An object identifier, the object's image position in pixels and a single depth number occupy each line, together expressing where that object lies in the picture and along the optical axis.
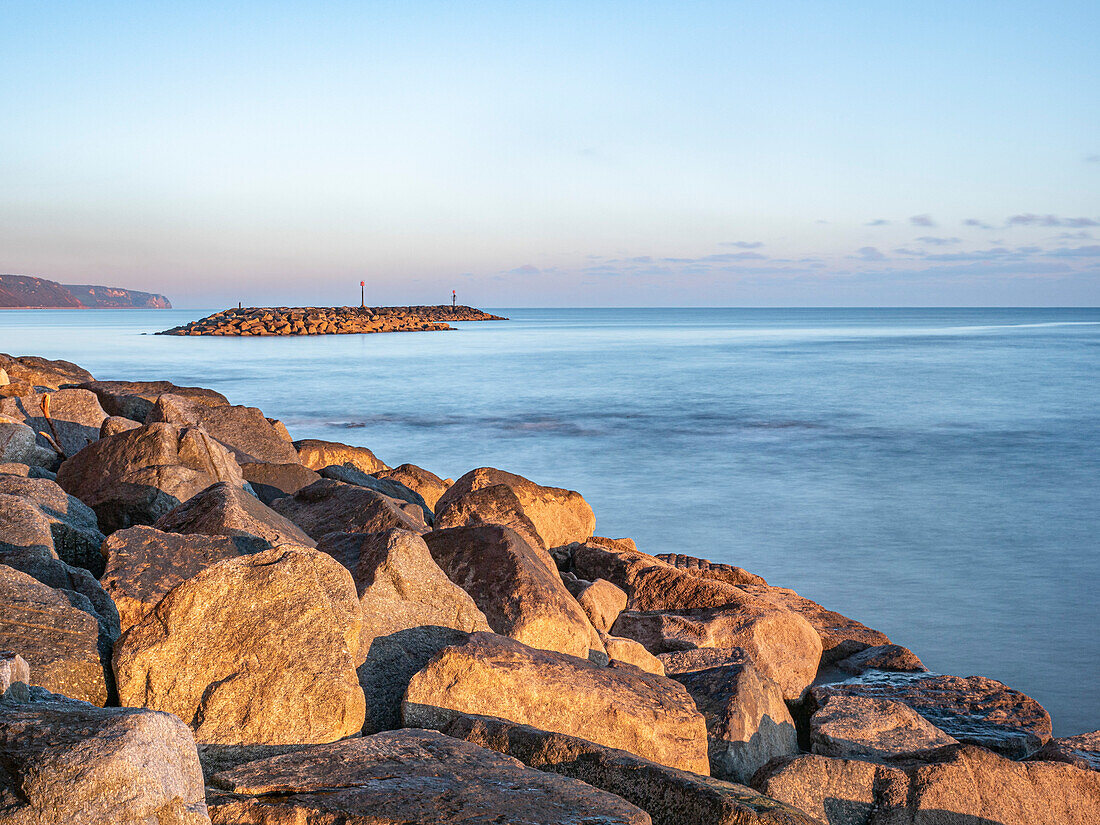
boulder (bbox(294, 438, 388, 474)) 9.70
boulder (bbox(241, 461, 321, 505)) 6.77
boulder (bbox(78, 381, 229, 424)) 9.81
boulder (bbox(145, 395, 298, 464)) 8.17
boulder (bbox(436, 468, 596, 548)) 7.33
